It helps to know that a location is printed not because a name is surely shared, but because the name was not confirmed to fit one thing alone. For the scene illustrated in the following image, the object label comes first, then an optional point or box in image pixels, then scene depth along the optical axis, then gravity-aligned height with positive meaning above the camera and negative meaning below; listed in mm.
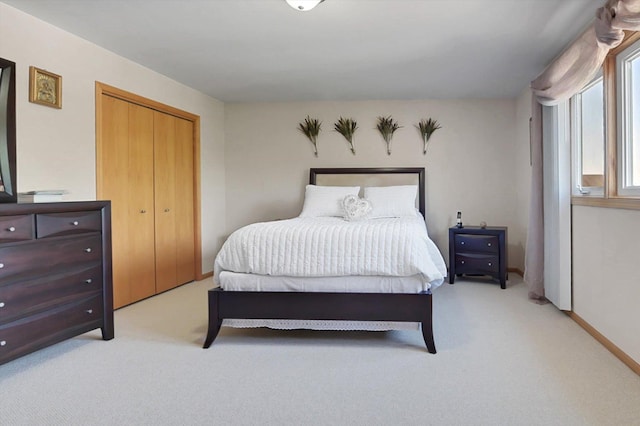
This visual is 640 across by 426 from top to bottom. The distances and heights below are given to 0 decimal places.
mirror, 2521 +538
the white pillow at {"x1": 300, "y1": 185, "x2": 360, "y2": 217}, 4438 +113
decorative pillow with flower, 3896 -3
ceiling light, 2436 +1300
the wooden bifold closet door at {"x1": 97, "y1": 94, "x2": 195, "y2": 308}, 3570 +172
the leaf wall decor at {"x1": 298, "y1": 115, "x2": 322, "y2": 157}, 5180 +1077
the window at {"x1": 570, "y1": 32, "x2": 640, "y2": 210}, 2395 +509
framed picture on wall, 2775 +919
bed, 2562 -488
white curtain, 2049 +927
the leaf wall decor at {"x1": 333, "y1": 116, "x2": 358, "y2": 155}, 5129 +1074
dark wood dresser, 2236 -395
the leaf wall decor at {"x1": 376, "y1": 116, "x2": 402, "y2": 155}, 5074 +1060
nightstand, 4289 -505
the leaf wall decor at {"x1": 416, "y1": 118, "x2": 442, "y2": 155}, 5012 +1030
